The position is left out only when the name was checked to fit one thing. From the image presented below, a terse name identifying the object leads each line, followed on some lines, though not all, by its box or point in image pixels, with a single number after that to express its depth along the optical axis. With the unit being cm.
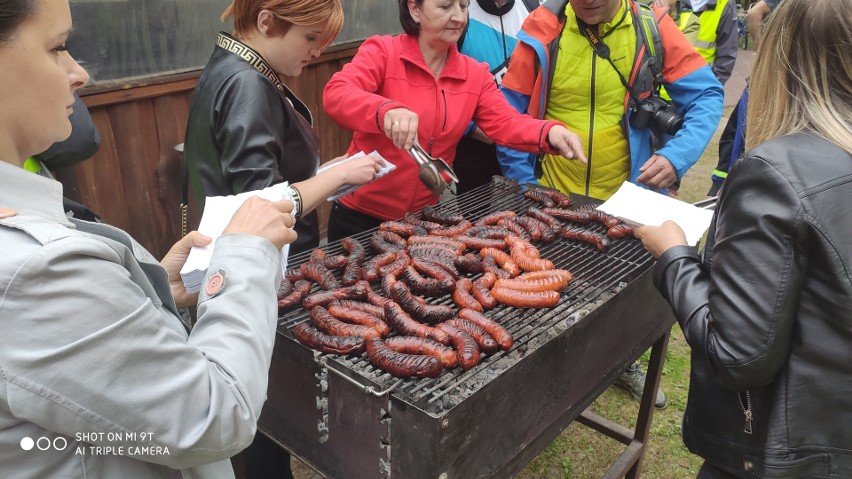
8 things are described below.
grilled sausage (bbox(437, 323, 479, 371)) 220
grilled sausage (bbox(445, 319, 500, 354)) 231
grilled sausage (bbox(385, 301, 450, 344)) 236
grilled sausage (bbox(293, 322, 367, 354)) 226
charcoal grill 202
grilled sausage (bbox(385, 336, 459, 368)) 221
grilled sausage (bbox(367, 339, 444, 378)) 213
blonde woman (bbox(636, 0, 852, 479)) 176
